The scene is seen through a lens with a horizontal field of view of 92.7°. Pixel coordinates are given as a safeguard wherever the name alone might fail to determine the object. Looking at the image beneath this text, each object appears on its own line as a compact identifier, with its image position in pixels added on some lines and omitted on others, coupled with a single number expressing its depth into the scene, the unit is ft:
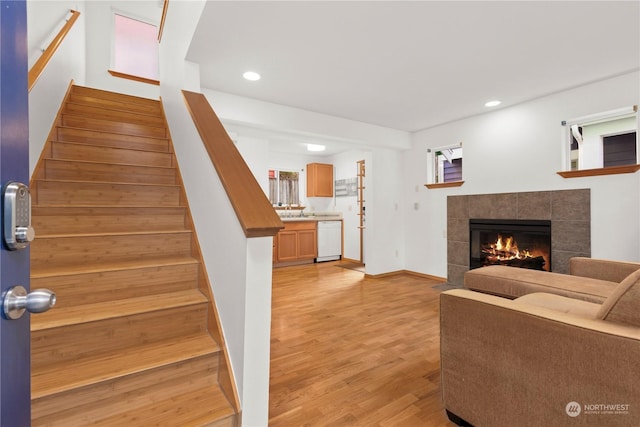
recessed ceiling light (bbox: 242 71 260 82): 9.35
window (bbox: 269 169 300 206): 22.48
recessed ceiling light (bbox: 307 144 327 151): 20.06
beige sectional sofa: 3.54
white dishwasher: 21.04
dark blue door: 1.71
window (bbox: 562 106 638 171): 9.98
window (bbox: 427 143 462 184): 15.10
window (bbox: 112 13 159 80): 15.90
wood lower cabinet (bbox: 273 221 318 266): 19.16
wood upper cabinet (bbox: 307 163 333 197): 22.63
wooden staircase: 4.18
